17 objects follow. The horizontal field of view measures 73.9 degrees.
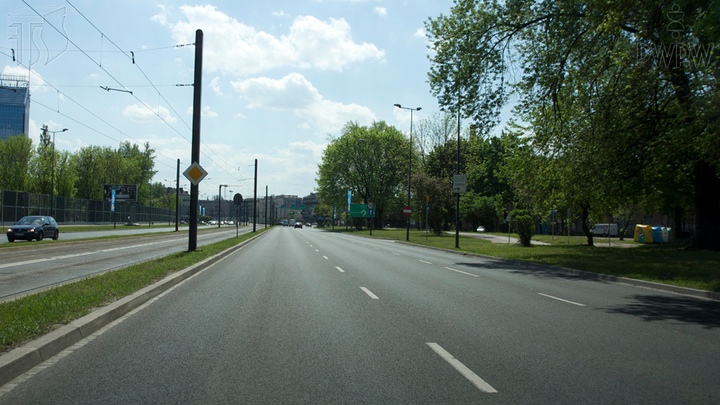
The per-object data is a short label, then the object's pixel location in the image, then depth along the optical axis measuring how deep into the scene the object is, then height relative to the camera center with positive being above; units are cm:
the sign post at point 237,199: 3220 +82
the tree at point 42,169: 6531 +524
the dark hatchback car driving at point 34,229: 2591 -122
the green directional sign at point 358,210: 7475 +52
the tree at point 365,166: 7569 +762
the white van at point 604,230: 6149 -153
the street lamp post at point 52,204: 5138 +38
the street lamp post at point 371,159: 7569 +856
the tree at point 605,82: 1562 +555
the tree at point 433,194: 5216 +235
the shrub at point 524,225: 3288 -58
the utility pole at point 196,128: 1883 +326
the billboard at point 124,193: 7144 +238
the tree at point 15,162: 6238 +588
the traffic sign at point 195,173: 1794 +140
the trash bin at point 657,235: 3800 -126
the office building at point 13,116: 12181 +2399
